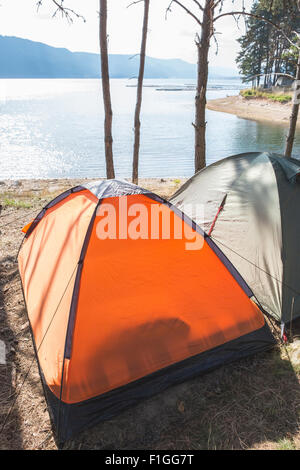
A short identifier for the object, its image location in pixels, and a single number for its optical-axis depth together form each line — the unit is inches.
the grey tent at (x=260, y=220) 162.2
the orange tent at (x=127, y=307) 114.4
